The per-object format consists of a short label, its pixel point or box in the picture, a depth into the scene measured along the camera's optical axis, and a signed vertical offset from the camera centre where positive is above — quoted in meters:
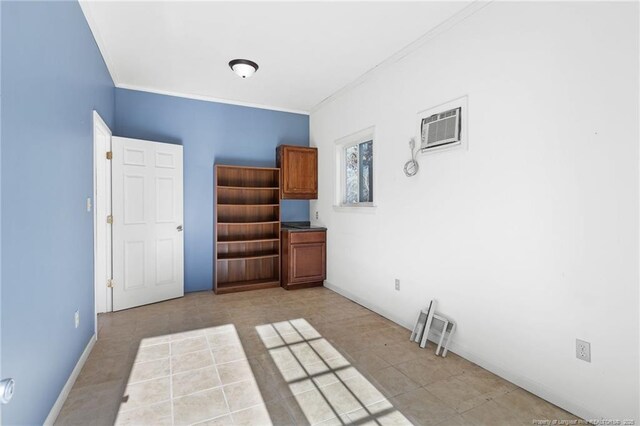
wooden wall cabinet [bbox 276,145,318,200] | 4.94 +0.61
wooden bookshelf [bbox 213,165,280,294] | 4.71 -0.30
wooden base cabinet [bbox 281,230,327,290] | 4.68 -0.74
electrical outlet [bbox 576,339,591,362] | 1.86 -0.83
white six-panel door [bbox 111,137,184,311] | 3.86 -0.17
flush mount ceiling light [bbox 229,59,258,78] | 3.47 +1.59
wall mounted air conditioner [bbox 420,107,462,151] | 2.66 +0.72
